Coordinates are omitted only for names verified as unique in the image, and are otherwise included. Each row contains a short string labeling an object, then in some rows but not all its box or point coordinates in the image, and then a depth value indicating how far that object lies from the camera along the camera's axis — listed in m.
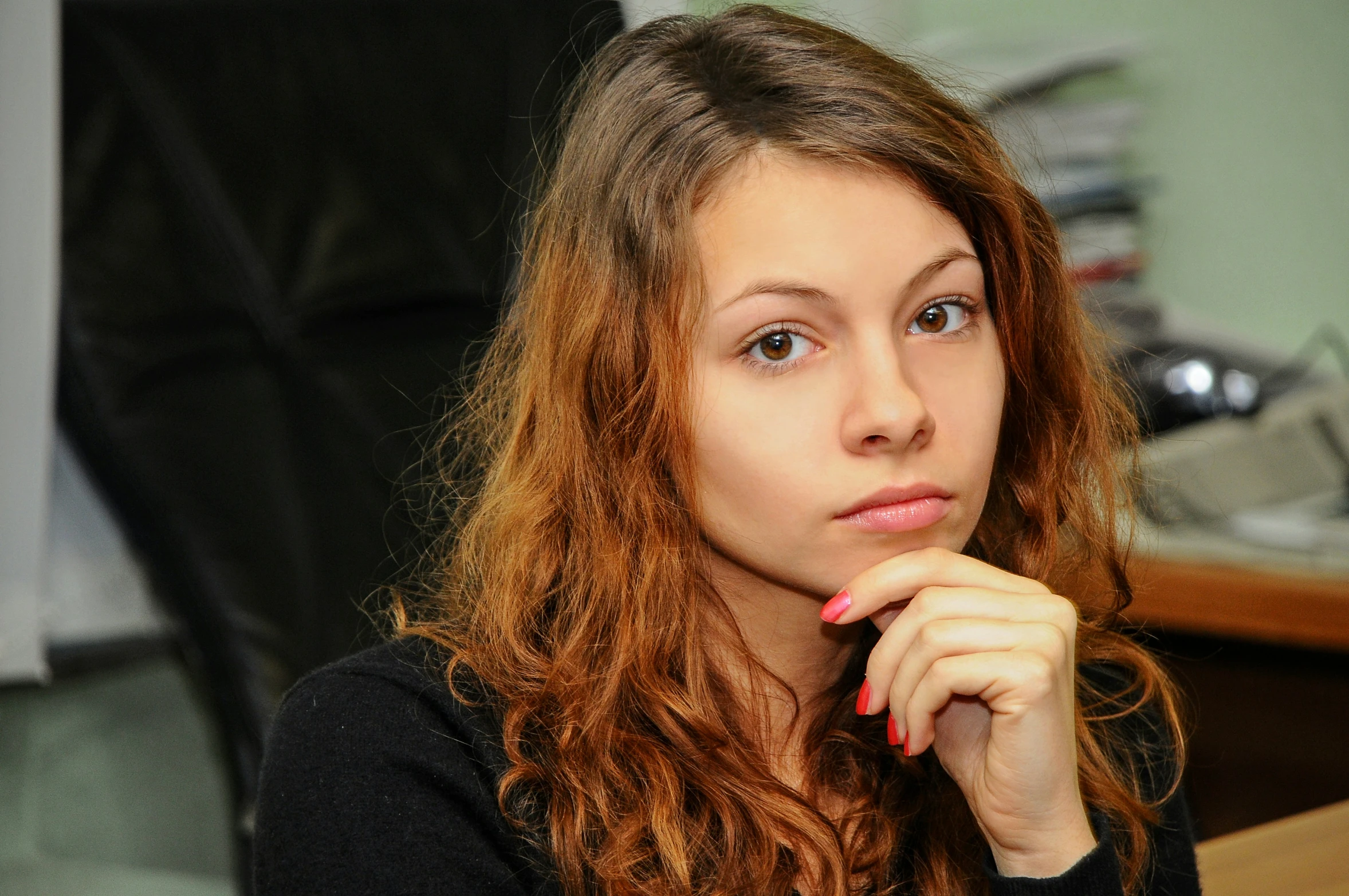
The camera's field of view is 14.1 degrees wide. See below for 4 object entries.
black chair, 2.21
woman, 2.01
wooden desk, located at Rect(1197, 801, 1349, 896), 2.08
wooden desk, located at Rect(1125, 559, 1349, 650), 2.37
